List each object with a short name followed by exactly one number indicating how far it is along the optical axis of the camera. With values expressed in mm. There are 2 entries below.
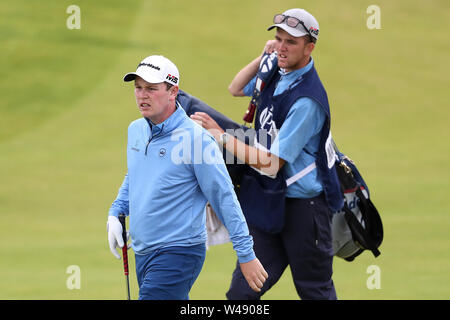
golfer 9797
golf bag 12687
